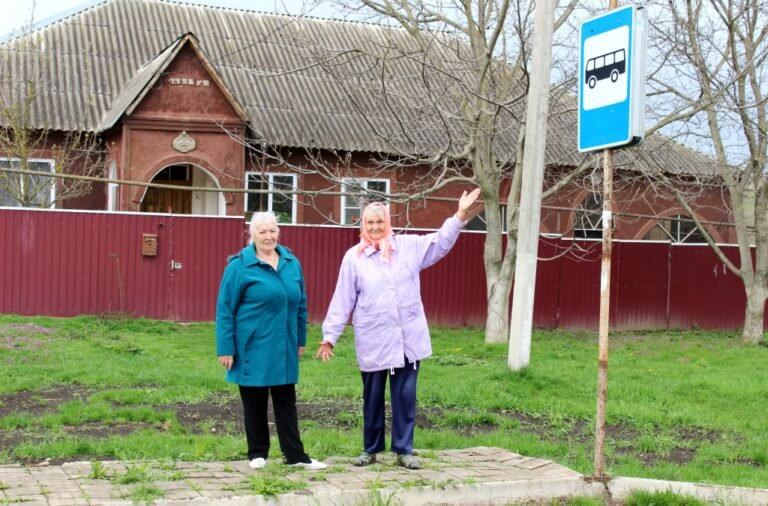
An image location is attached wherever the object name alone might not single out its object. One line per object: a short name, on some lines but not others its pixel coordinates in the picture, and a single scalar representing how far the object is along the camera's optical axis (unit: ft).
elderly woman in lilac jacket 21.68
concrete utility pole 38.27
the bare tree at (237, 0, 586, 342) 48.14
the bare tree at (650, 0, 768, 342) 53.36
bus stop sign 20.40
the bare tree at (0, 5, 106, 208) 67.72
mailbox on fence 57.62
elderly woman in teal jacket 20.93
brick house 66.44
